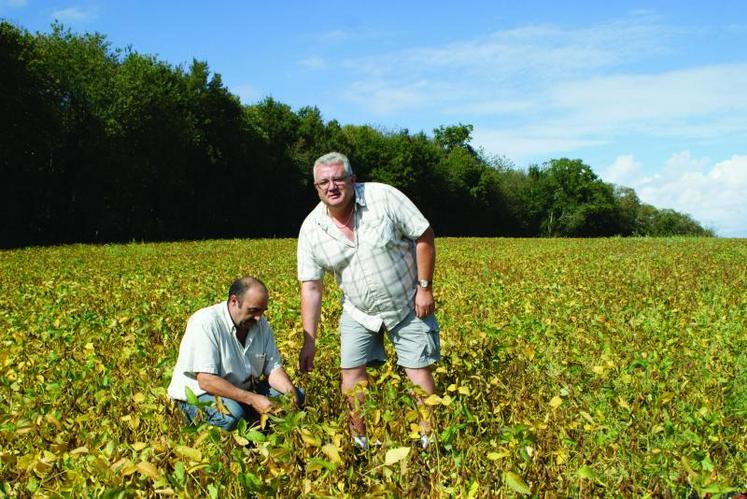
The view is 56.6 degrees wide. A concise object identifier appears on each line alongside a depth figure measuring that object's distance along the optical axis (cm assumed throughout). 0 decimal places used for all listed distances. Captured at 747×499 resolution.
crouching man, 411
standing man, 408
